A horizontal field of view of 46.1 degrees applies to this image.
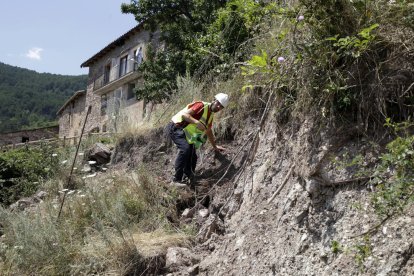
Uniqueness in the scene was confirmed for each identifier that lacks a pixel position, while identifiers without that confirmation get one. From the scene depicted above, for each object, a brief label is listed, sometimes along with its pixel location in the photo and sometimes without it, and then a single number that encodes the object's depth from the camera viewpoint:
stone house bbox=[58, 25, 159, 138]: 27.27
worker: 6.41
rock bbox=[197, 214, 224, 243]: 5.29
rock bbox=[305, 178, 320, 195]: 3.96
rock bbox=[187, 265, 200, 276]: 4.77
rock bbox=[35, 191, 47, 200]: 7.91
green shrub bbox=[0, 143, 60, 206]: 8.92
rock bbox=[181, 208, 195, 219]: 5.82
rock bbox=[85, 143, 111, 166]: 9.15
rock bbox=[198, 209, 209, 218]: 5.69
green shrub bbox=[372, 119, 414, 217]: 2.89
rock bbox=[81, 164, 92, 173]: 8.57
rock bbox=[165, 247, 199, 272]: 4.94
